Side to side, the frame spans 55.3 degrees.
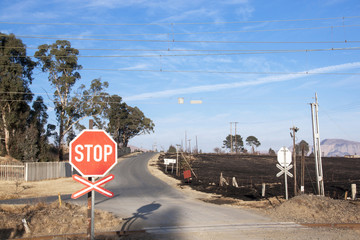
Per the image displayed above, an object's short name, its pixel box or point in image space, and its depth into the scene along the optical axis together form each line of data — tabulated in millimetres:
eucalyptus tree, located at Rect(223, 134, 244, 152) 137875
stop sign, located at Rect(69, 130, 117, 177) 6781
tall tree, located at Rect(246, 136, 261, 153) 139000
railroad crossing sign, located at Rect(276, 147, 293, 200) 19109
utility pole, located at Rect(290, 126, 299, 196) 21609
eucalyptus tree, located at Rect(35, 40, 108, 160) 50500
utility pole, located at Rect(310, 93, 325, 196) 21641
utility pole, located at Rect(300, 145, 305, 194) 21234
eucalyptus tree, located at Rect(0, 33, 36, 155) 42719
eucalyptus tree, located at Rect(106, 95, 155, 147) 82250
